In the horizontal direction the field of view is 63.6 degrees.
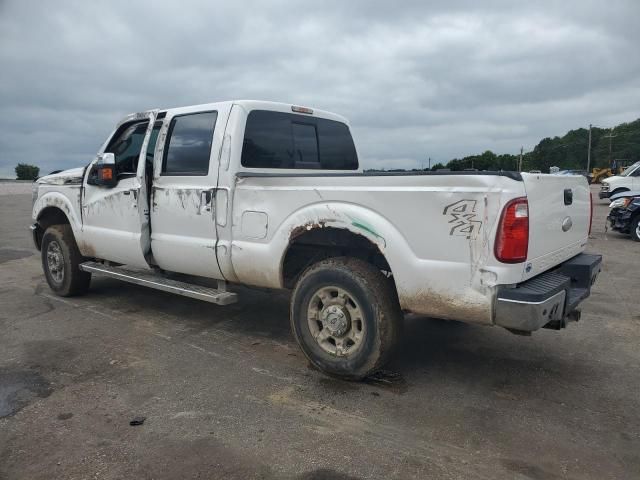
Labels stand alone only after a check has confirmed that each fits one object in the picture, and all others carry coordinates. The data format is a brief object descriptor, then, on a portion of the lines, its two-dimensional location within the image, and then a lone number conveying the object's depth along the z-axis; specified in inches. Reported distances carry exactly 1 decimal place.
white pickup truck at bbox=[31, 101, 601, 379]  126.8
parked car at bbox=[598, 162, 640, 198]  741.9
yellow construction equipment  1619.2
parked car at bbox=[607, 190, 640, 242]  454.6
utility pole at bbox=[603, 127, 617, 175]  3063.5
